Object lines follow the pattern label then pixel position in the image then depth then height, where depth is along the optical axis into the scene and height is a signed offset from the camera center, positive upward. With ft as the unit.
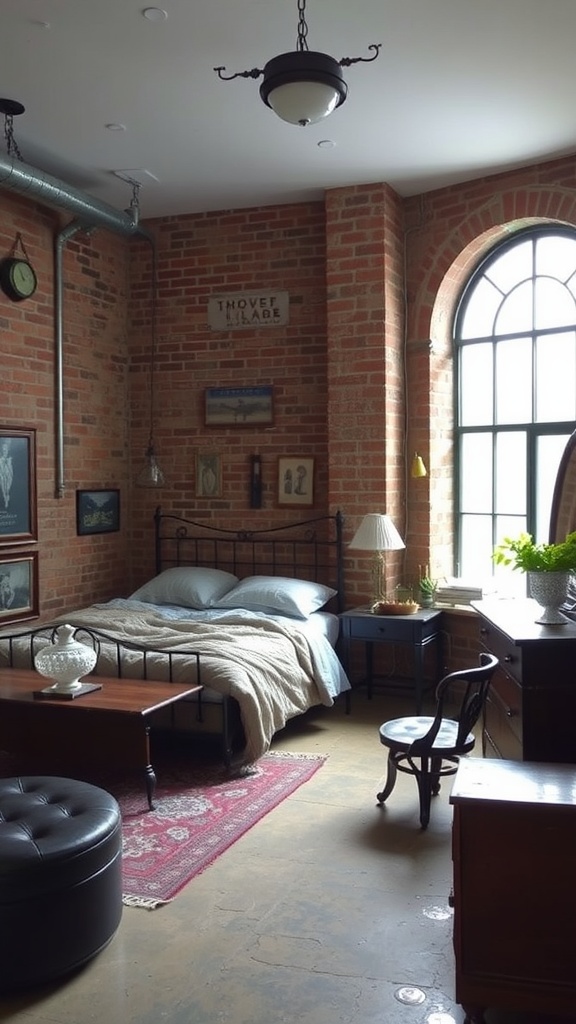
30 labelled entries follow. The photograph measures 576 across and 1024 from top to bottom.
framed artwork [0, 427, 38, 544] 17.48 -0.03
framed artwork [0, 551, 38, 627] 17.52 -2.07
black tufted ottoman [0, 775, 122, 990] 8.23 -3.88
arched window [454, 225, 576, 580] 18.13 +2.06
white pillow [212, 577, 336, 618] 17.66 -2.33
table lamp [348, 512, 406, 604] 17.71 -1.06
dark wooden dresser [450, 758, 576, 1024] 7.59 -3.66
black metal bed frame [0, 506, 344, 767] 19.66 -1.53
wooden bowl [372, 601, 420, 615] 17.75 -2.54
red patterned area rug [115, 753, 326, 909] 10.78 -4.75
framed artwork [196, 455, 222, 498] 21.11 +0.19
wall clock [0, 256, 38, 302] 17.46 +4.15
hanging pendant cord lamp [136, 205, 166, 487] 20.68 +0.41
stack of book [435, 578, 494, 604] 18.40 -2.32
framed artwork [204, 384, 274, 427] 20.65 +1.83
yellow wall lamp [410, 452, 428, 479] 18.88 +0.32
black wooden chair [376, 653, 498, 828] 11.50 -3.60
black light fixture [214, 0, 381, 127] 10.11 +4.65
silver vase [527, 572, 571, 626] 10.45 -1.31
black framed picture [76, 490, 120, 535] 19.99 -0.65
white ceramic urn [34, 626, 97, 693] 13.12 -2.65
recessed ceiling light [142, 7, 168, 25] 11.60 +6.25
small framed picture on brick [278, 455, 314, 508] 20.24 +0.07
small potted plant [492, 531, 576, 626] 10.41 -1.05
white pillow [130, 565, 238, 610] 18.72 -2.25
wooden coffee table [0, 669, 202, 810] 12.57 -3.52
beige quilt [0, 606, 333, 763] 13.93 -2.97
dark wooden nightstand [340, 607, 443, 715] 17.25 -2.94
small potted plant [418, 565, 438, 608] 18.62 -2.30
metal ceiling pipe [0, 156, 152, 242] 15.84 +5.67
